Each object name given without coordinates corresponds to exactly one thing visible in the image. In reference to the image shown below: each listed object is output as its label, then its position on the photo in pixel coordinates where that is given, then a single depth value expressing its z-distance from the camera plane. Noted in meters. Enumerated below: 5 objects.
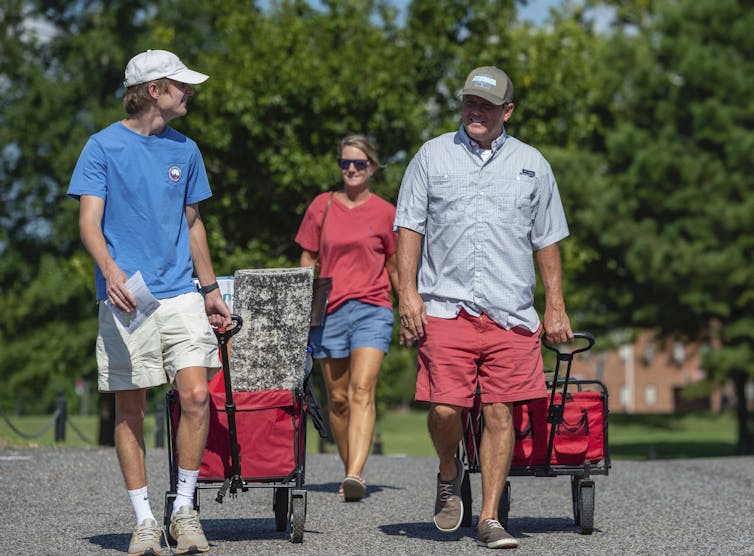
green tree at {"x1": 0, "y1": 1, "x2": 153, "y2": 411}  60.91
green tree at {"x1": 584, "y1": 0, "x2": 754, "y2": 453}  55.19
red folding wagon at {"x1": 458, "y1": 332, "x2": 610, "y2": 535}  13.09
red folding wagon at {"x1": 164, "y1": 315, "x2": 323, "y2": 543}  12.28
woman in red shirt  16.72
